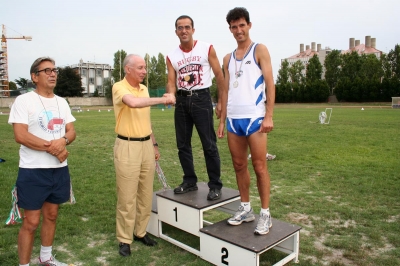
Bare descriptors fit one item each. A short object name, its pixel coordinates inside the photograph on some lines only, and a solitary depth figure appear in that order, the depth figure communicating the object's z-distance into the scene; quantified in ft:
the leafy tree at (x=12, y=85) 363.27
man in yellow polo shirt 12.31
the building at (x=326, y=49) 291.13
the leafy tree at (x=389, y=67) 166.61
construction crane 328.08
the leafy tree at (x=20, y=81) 302.17
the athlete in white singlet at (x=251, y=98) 11.06
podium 10.52
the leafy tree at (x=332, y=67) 207.82
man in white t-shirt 10.00
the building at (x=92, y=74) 329.52
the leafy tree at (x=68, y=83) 250.16
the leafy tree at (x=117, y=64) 231.91
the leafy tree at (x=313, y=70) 213.46
